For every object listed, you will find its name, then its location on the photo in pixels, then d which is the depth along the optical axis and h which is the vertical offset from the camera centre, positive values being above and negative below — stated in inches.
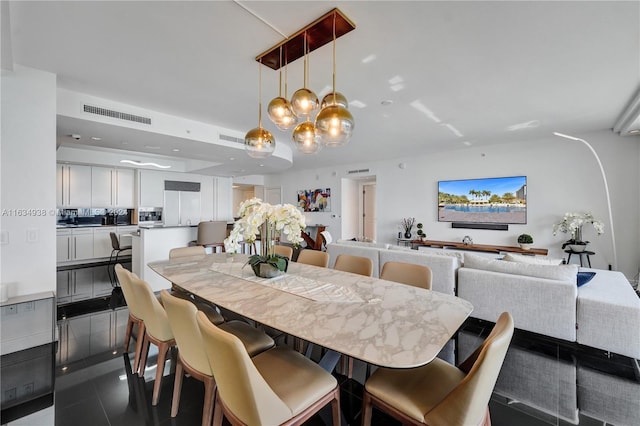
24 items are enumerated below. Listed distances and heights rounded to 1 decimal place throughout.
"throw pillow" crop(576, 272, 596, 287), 110.0 -27.3
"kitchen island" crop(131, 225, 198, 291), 167.6 -24.4
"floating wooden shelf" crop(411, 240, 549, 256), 192.1 -27.7
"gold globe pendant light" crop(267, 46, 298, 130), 89.6 +32.5
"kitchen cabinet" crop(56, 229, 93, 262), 221.6 -29.7
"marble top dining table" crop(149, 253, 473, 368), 46.1 -22.3
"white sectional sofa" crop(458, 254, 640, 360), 91.5 -33.5
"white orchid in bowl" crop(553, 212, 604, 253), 174.1 -9.8
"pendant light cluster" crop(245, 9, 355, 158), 78.4 +32.2
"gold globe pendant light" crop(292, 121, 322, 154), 98.6 +27.2
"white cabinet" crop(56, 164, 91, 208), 229.0 +20.0
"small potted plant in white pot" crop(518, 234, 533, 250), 194.5 -21.1
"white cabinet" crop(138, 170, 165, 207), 267.0 +20.6
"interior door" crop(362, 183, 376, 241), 335.9 +1.8
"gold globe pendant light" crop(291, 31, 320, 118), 85.4 +34.4
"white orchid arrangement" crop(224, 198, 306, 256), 83.6 -4.1
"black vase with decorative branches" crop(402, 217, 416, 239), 253.9 -13.5
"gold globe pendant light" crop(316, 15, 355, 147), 79.3 +26.2
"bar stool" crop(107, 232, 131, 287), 191.1 -45.7
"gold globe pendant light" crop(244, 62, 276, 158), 101.3 +25.4
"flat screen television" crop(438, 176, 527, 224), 206.7 +9.0
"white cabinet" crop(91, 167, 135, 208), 246.4 +19.9
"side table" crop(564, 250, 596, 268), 170.2 -26.5
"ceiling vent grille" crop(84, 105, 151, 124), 126.4 +46.3
